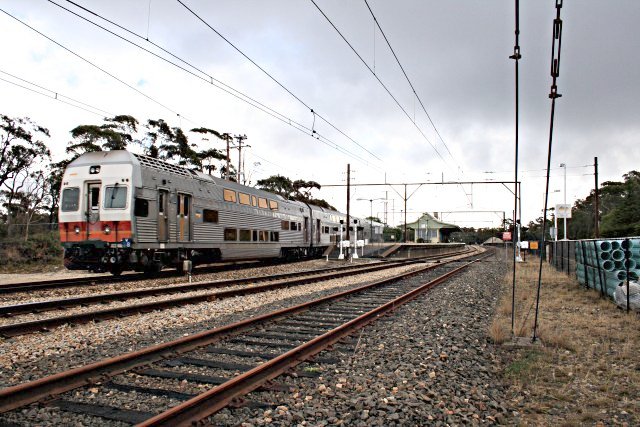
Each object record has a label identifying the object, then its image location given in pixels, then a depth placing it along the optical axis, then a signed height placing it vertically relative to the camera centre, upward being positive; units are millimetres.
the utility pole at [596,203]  33391 +2412
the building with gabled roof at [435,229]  102744 +1867
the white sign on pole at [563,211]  29500 +1696
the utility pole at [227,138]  42147 +8560
